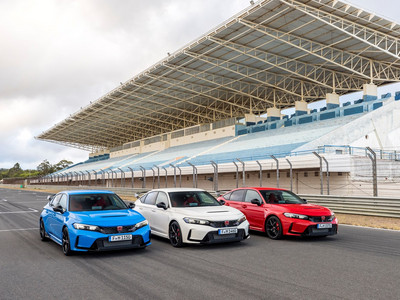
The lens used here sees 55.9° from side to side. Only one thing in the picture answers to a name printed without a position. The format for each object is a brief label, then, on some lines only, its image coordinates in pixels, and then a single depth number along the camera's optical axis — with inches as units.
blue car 278.8
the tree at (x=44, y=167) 6098.9
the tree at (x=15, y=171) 7124.0
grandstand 1005.8
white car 317.4
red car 359.3
